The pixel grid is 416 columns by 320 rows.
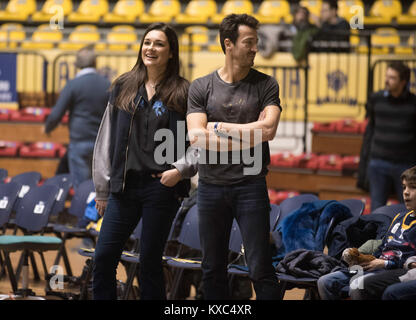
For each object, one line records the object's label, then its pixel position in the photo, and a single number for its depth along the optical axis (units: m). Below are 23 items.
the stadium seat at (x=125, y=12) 23.43
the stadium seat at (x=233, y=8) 22.32
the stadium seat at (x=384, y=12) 21.11
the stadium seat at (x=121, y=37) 22.19
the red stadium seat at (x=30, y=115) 17.83
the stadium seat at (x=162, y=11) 23.10
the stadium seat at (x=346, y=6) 20.49
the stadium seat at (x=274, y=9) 22.39
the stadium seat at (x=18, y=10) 24.01
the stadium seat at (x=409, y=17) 20.75
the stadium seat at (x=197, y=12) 22.66
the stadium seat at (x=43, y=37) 22.47
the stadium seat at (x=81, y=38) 21.80
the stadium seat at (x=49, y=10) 23.68
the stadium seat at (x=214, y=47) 20.36
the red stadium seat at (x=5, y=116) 17.87
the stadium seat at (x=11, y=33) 21.87
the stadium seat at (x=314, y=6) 21.43
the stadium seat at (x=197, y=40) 20.08
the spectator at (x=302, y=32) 16.56
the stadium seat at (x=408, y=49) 19.31
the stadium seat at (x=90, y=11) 23.53
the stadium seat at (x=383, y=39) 18.62
